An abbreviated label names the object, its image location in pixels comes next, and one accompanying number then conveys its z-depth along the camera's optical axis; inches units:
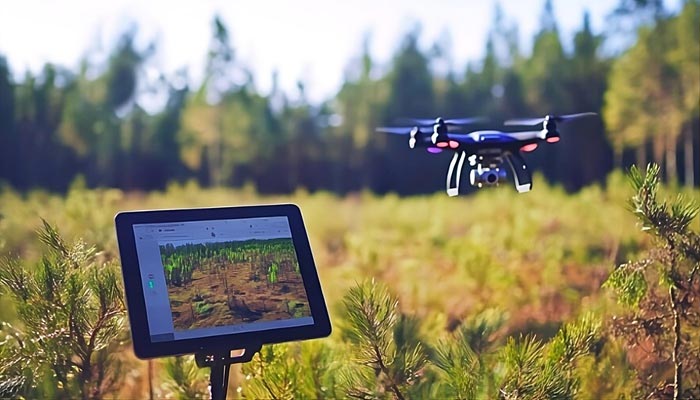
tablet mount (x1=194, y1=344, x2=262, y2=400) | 59.2
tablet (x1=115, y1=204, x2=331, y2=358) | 57.1
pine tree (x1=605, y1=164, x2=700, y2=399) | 74.1
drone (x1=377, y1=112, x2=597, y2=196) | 69.4
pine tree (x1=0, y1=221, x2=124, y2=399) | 70.4
